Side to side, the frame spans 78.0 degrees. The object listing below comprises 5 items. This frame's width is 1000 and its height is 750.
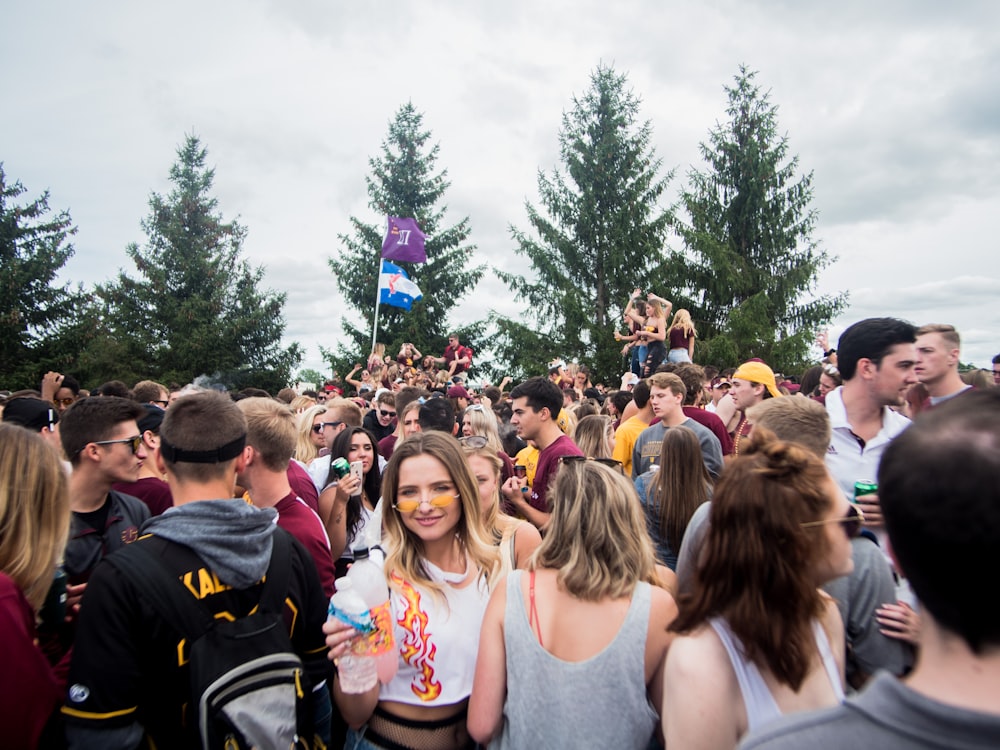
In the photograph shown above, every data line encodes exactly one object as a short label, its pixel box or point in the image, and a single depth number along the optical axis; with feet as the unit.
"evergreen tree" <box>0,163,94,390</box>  73.82
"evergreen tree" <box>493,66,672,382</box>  84.58
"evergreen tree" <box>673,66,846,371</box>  81.51
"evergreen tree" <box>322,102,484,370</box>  93.09
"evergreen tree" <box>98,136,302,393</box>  85.46
